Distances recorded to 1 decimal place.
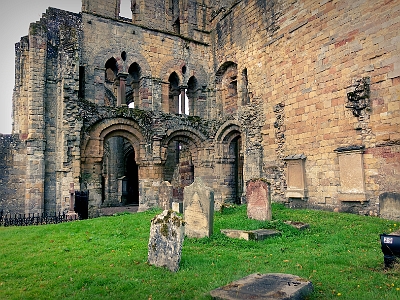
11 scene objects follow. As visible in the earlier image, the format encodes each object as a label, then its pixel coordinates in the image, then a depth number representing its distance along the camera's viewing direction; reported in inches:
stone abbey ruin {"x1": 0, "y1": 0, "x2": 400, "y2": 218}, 418.6
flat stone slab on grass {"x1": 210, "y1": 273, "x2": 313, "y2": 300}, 155.9
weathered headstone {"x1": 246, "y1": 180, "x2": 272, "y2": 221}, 384.1
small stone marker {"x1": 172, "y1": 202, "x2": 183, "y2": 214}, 501.0
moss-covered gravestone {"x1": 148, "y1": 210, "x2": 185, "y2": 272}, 222.7
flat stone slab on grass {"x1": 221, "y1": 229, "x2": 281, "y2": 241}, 305.6
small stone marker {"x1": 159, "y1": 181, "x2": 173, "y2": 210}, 531.8
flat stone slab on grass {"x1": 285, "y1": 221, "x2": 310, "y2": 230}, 336.2
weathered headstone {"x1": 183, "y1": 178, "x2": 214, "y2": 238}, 310.0
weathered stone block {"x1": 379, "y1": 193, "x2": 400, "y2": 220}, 371.2
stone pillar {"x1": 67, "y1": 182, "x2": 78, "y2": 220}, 503.1
